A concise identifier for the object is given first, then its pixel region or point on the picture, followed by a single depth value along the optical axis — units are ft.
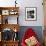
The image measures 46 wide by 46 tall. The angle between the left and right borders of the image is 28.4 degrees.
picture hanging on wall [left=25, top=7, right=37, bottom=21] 11.80
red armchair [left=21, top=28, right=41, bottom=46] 10.82
